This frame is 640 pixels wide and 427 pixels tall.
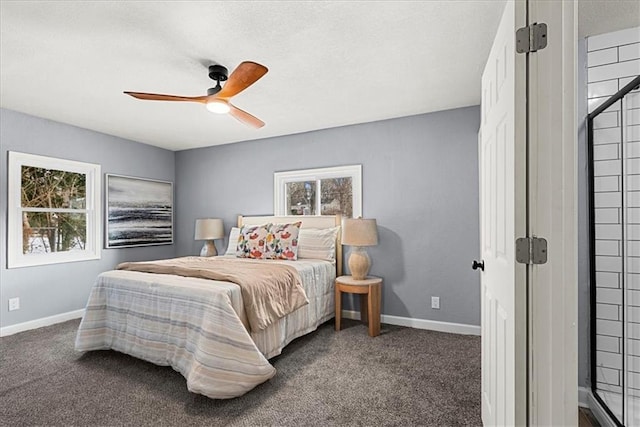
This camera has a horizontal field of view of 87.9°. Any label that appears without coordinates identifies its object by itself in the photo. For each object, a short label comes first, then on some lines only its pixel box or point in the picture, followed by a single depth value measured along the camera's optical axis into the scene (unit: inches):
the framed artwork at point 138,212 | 172.6
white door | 44.1
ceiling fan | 77.6
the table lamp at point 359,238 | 134.9
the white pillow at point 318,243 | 148.0
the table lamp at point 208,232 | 180.1
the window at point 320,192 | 155.8
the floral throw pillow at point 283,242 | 144.3
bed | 82.1
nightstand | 128.3
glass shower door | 70.1
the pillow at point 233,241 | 165.5
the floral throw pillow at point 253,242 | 148.4
